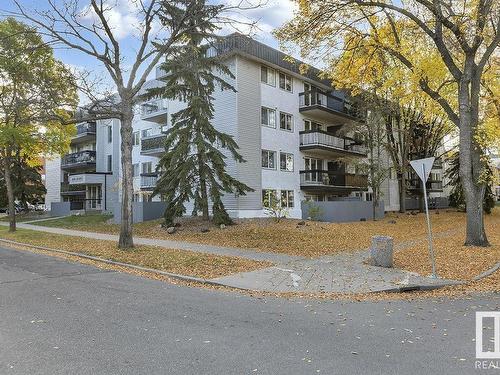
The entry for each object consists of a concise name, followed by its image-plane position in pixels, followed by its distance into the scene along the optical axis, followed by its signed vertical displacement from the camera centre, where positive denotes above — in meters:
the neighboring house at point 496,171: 28.35 +1.86
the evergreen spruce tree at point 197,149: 20.94 +2.52
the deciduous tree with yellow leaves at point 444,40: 14.64 +6.03
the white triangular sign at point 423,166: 10.27 +0.75
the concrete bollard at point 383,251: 11.66 -1.50
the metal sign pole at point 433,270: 10.19 -1.79
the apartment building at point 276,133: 26.75 +4.72
